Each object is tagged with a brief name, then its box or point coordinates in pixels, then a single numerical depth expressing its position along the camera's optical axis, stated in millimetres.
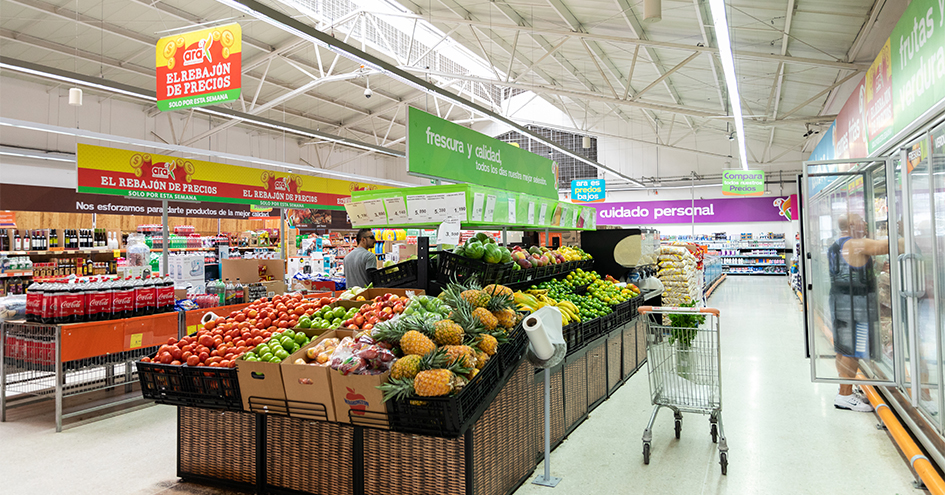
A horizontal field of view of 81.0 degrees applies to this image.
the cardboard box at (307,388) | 2688
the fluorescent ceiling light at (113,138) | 7759
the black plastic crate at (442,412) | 2439
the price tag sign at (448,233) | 3789
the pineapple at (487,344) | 2818
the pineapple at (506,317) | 3168
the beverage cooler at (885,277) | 3391
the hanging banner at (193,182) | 8172
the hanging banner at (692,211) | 23203
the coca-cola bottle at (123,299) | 4836
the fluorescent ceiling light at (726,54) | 5008
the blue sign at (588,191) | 17578
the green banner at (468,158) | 4379
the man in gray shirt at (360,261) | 6194
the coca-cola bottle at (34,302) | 4582
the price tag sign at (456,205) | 4074
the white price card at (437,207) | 4164
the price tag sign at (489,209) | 4342
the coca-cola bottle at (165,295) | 5270
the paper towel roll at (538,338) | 2941
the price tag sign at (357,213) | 4477
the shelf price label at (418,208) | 4219
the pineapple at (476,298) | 3197
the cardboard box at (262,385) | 2811
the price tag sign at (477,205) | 4135
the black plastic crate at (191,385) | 2986
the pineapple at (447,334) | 2787
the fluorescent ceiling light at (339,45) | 5547
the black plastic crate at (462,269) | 4004
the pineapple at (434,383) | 2420
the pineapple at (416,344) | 2660
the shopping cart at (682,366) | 3771
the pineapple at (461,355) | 2580
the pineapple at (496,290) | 3320
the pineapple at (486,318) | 3025
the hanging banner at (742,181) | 15016
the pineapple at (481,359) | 2709
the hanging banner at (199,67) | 5328
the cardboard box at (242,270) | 7758
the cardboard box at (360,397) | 2566
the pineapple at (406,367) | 2539
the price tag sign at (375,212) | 4422
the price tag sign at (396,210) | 4336
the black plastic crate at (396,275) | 4227
